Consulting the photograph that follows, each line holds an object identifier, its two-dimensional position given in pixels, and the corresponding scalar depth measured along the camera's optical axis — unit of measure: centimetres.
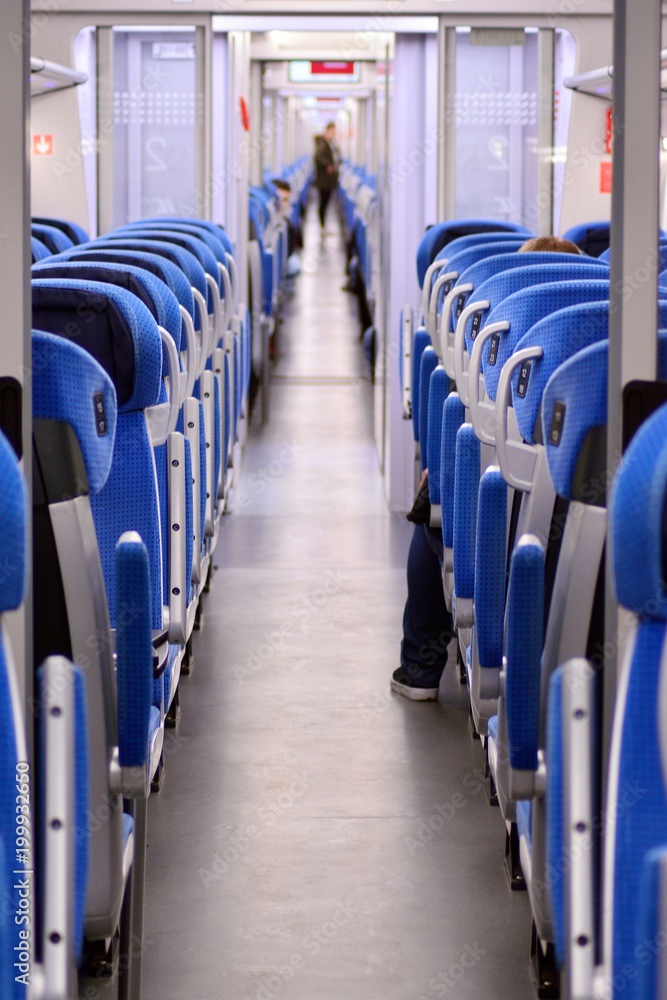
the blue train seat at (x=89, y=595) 459
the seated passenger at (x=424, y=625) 916
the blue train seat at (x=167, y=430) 712
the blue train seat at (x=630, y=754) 321
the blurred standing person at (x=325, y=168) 4897
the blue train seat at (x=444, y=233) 1268
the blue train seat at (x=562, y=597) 438
